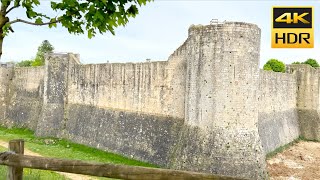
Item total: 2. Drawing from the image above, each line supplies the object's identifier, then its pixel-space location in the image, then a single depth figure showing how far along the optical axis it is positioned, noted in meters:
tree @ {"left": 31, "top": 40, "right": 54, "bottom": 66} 63.77
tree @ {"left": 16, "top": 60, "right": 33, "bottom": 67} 69.91
